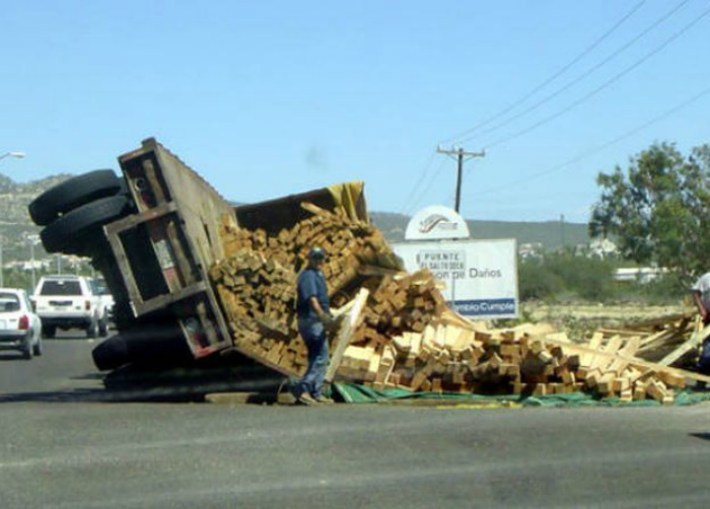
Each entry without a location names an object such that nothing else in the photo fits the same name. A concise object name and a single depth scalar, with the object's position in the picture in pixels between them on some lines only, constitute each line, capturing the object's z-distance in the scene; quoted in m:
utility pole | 61.57
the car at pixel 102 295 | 48.09
